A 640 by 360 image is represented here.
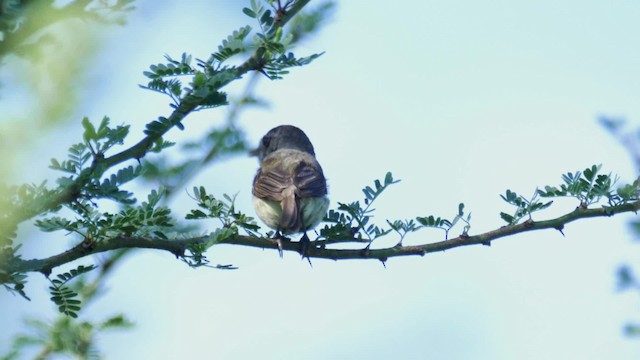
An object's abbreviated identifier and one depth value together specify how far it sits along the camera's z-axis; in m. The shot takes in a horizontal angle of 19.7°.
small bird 13.85
